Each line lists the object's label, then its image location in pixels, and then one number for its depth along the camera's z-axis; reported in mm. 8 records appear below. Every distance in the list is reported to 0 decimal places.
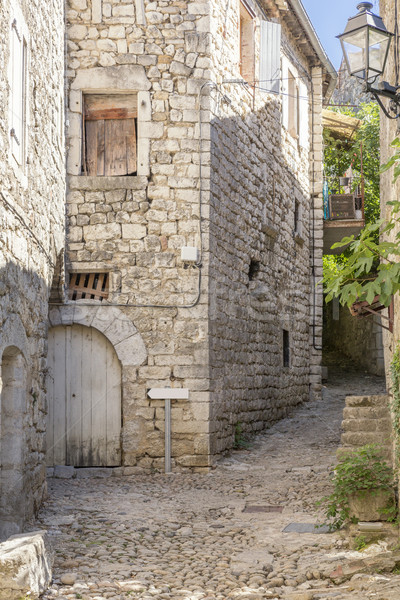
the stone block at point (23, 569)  4035
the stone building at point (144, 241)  8742
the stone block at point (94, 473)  8594
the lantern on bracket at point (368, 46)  4801
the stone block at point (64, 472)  8508
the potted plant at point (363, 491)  5496
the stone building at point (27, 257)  5387
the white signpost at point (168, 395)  8648
